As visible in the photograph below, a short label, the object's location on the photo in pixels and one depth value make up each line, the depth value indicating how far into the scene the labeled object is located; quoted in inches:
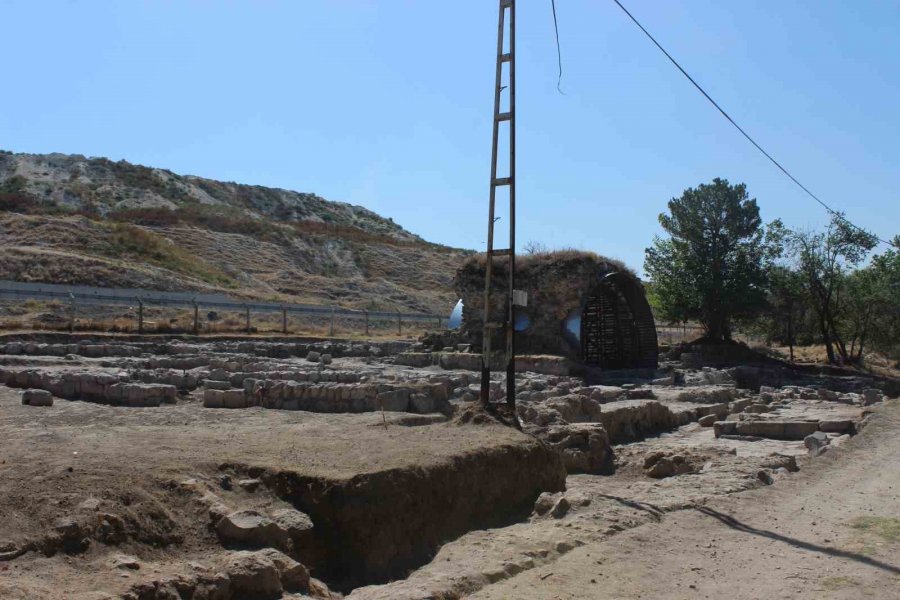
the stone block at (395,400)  537.0
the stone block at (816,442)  493.7
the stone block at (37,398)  551.8
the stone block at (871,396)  757.3
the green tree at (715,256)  1391.5
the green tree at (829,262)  1411.2
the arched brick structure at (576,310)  1111.6
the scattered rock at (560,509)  321.1
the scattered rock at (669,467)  450.6
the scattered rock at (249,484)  288.5
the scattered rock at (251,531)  248.2
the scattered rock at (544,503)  331.9
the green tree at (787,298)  1459.2
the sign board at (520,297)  459.5
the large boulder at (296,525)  263.5
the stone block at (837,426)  570.3
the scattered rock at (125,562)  217.6
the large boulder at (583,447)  457.1
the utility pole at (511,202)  467.8
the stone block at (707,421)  641.0
